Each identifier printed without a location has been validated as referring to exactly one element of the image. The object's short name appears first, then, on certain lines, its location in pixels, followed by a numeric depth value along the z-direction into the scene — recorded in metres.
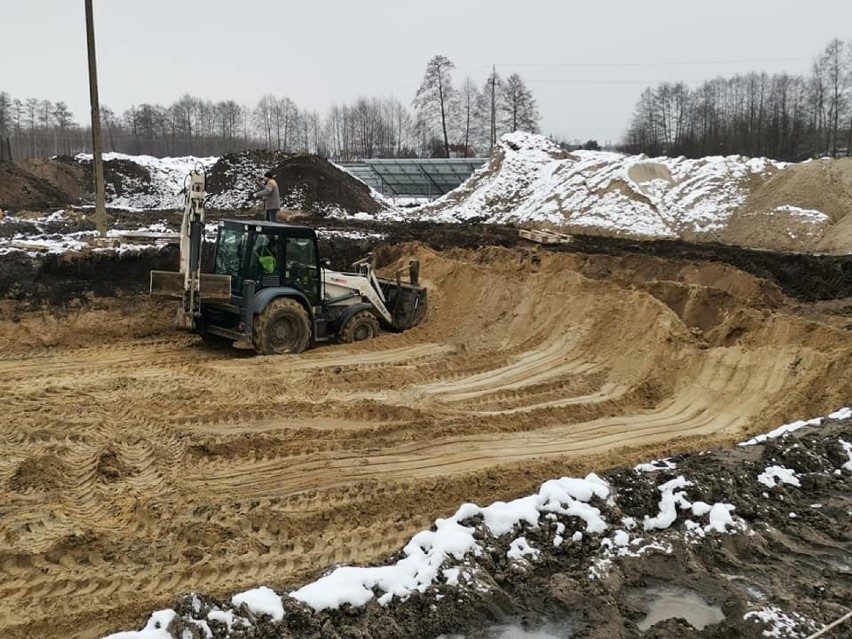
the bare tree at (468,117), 54.88
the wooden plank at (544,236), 19.30
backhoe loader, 10.30
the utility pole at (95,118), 17.69
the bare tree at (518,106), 53.31
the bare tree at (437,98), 51.60
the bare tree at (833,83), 49.81
